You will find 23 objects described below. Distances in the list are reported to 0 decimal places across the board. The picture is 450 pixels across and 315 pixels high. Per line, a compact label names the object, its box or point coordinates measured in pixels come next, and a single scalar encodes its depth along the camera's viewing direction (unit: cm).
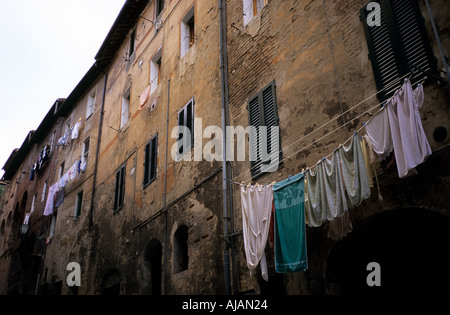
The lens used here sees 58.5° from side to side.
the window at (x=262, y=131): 764
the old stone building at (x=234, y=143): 547
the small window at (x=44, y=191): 2170
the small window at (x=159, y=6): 1474
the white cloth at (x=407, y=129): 453
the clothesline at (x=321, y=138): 554
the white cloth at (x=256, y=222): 646
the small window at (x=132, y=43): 1655
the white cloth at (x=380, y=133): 493
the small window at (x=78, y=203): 1677
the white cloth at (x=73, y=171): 1803
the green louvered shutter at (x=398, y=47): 528
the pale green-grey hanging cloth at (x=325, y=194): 537
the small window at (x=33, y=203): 2335
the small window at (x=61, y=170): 2065
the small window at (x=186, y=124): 1036
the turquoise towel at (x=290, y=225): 578
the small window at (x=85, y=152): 1781
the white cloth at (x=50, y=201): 1881
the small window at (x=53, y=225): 1865
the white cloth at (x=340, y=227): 566
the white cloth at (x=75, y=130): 1950
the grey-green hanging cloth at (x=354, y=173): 505
